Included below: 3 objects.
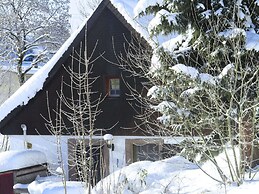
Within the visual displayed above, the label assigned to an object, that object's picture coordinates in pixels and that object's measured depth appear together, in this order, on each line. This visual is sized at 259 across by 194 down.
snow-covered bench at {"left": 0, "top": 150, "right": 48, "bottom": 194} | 14.60
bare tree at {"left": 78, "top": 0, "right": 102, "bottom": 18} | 32.59
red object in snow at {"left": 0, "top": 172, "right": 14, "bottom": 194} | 14.59
